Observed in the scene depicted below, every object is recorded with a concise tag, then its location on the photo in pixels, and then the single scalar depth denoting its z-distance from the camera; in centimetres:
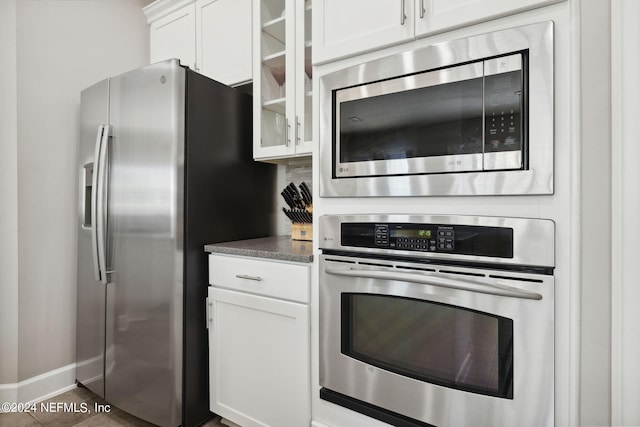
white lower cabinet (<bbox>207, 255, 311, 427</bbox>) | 141
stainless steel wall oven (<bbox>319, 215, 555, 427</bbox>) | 96
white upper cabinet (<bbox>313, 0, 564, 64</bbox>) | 103
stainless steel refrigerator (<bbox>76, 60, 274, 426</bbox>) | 156
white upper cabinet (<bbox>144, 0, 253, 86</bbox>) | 201
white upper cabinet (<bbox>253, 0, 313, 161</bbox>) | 173
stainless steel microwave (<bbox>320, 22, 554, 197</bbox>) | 95
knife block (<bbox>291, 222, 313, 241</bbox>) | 193
